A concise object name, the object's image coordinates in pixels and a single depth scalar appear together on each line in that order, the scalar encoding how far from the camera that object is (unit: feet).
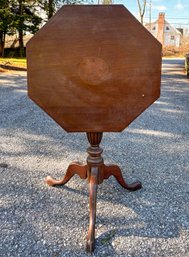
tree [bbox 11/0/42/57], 34.37
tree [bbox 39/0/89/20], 34.88
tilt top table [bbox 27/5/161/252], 3.72
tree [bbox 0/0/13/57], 32.12
